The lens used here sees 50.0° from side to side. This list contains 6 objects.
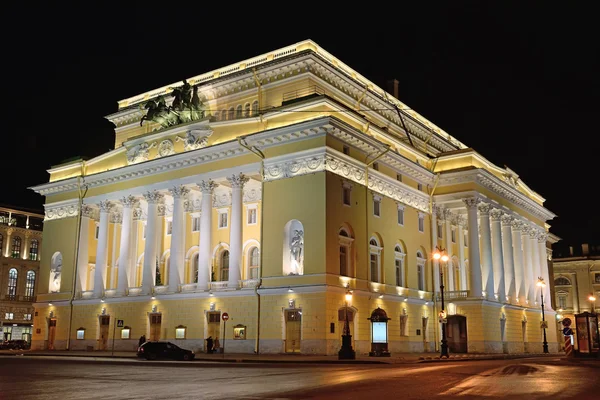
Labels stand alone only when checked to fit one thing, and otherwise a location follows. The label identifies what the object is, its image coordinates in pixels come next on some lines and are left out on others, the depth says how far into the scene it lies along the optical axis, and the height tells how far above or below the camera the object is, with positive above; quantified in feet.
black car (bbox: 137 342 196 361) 110.11 -3.27
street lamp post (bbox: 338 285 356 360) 105.91 -2.63
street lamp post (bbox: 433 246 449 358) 120.15 +3.67
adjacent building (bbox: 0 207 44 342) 250.78 +23.52
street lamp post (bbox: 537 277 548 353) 177.85 +12.07
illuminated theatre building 126.21 +24.77
